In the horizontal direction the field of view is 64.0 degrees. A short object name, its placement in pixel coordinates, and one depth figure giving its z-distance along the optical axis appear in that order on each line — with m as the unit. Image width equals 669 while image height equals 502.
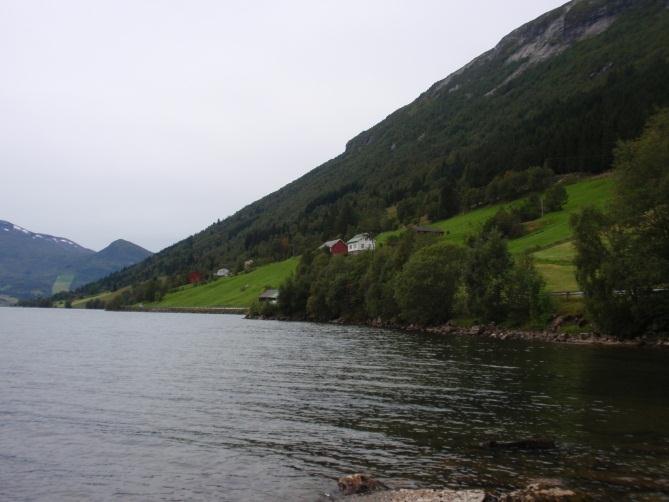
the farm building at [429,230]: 162.88
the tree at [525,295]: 83.69
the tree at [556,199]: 147.62
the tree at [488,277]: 88.00
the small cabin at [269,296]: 169.93
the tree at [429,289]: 100.31
